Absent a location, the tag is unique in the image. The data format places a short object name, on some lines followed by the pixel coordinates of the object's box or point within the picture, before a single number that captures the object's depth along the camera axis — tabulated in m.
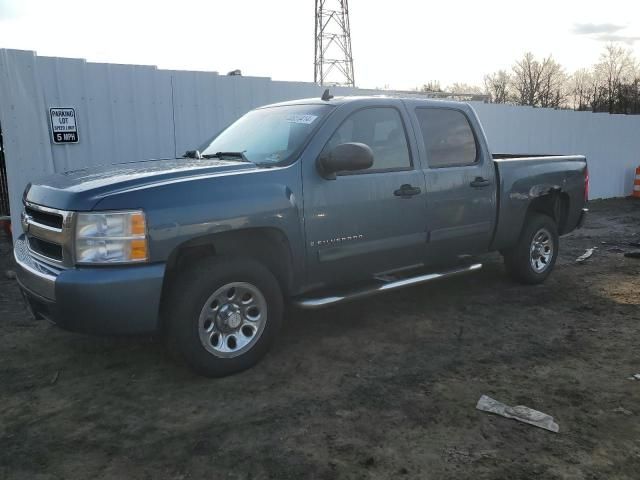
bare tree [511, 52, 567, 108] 49.88
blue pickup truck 3.16
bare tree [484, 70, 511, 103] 50.81
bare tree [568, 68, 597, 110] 47.78
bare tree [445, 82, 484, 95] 42.83
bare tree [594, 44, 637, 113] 44.81
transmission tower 34.88
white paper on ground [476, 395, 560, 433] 3.02
